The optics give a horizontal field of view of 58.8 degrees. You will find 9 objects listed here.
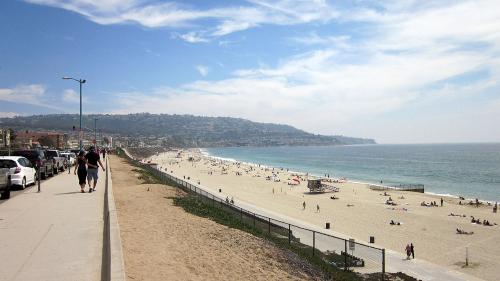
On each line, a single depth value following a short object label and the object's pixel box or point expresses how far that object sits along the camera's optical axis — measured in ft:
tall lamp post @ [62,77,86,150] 115.44
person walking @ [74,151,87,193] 52.70
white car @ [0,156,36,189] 54.49
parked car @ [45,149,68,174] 83.71
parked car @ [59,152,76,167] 104.05
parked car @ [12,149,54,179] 70.17
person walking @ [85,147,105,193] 53.78
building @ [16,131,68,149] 289.53
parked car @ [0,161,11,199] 44.83
